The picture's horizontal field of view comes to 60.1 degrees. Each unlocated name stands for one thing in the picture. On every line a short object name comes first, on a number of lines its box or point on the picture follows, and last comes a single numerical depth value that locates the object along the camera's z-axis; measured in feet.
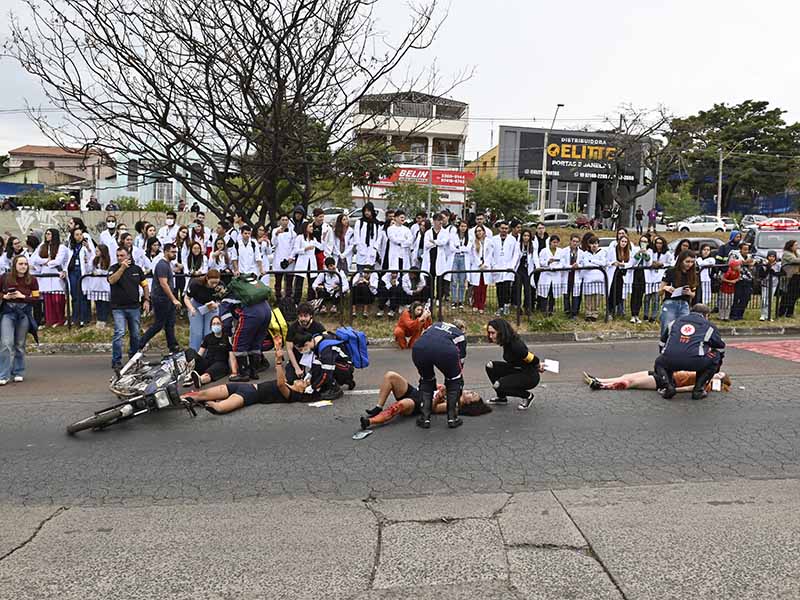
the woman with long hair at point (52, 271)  42.27
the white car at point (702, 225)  151.43
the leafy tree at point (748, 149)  192.34
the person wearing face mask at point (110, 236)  45.57
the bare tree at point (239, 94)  44.27
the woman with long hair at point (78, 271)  42.78
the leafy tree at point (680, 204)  174.29
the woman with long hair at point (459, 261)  45.98
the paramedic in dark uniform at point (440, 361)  23.76
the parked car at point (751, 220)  159.91
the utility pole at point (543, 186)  153.67
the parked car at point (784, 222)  127.44
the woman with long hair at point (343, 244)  46.60
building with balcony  160.66
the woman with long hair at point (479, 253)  47.26
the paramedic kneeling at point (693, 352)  27.20
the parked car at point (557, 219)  148.46
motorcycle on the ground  23.58
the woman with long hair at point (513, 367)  25.59
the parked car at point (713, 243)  81.39
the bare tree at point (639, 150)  157.17
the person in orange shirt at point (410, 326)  37.14
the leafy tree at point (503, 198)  158.81
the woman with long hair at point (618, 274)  45.24
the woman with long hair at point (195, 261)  43.57
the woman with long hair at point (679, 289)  36.40
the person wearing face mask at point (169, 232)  49.14
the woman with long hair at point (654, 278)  45.24
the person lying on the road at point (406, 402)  24.25
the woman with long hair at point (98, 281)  41.91
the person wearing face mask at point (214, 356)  30.66
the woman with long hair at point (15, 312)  30.94
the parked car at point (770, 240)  77.92
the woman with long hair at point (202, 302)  33.71
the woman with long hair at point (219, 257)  43.60
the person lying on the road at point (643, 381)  28.12
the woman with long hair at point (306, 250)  45.32
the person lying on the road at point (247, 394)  25.88
